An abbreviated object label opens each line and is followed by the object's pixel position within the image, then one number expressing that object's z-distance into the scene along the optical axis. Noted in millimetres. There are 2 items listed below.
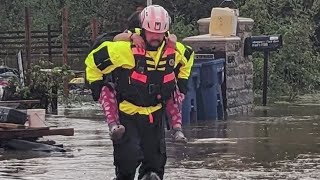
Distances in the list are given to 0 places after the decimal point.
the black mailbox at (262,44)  18141
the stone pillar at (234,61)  17031
